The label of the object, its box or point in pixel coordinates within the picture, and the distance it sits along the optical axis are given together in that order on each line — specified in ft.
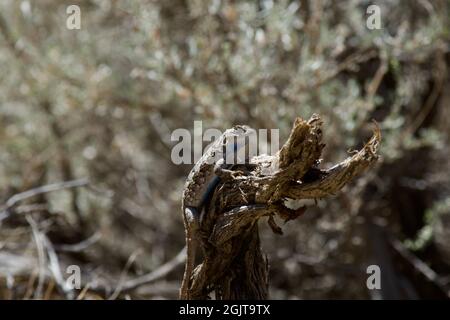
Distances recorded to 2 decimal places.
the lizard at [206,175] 7.56
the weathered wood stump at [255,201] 6.62
